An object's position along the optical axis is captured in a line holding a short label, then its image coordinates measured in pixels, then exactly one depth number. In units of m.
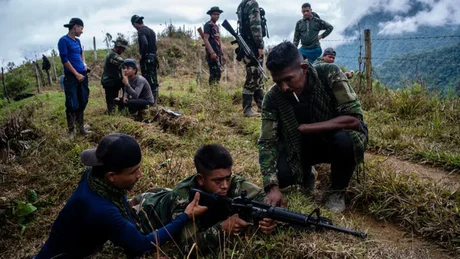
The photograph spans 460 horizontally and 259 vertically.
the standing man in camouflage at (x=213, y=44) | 7.31
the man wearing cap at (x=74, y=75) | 5.23
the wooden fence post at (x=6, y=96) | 13.56
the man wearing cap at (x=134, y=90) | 6.29
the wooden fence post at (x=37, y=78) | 14.06
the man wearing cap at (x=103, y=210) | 1.95
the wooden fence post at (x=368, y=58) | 6.61
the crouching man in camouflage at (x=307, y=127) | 2.54
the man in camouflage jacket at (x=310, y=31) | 7.16
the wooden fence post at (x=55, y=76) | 16.11
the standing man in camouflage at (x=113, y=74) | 6.49
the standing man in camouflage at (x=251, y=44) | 5.78
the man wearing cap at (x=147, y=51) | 7.32
